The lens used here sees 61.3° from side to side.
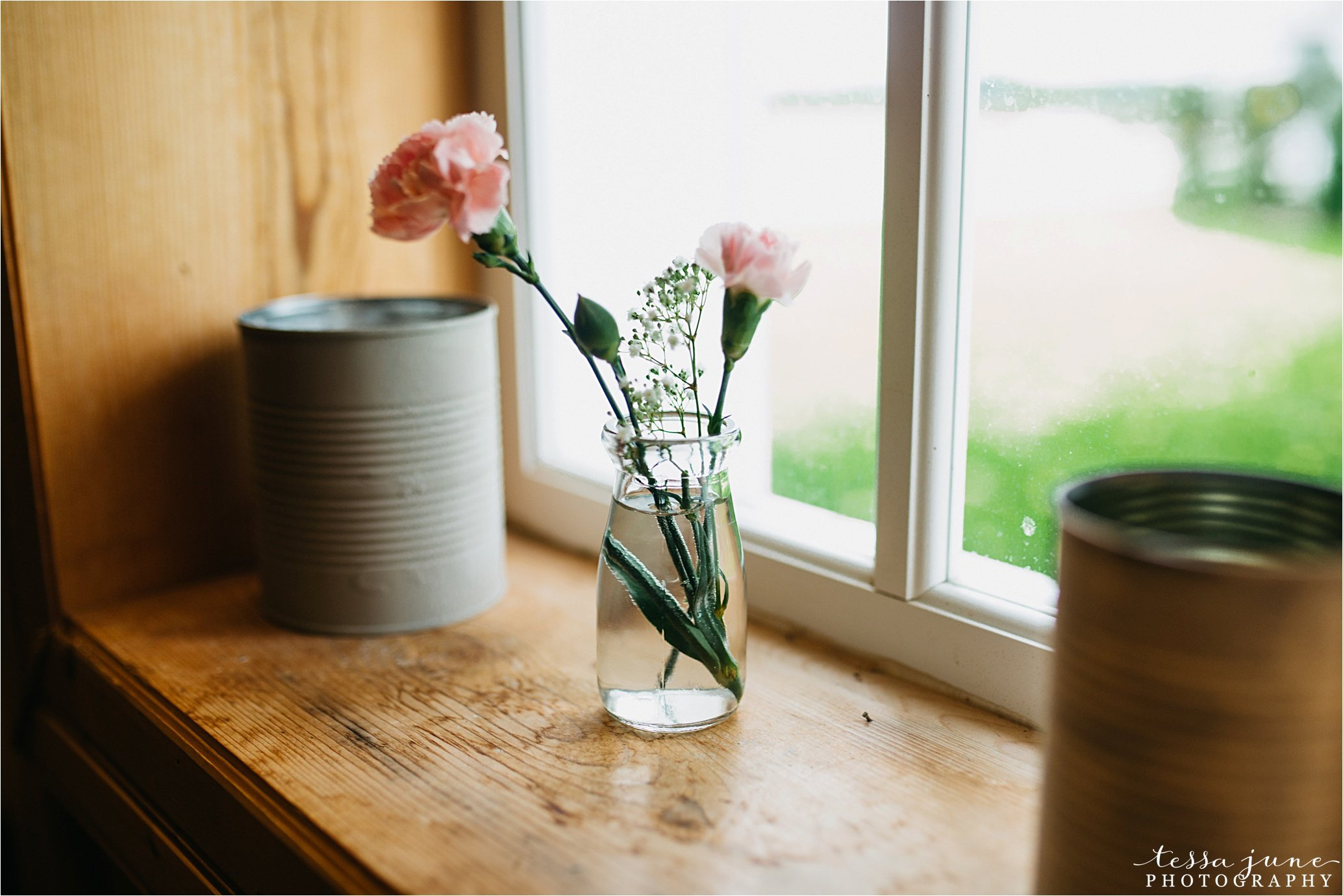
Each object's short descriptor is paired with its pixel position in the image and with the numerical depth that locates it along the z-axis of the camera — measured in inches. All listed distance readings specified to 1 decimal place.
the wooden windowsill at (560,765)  26.0
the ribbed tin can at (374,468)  37.3
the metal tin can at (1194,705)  19.4
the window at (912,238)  29.5
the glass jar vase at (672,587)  30.5
